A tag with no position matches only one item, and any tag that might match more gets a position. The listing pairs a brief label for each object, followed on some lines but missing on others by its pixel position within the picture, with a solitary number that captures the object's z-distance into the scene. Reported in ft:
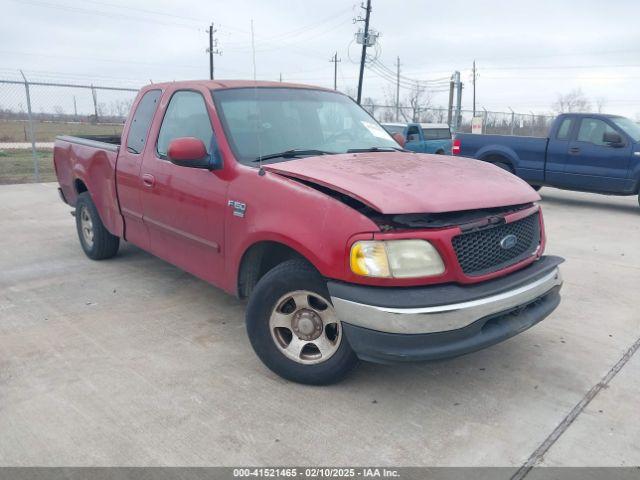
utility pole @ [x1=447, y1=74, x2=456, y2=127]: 91.56
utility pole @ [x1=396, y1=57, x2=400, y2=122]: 168.72
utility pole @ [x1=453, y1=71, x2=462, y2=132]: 84.43
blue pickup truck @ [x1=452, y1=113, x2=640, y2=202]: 31.83
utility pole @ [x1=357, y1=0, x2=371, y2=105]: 96.06
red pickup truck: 9.01
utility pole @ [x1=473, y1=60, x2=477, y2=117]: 187.52
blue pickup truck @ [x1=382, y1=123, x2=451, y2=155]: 49.00
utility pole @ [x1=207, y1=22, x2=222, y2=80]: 115.81
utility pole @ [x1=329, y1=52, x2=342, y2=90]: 167.99
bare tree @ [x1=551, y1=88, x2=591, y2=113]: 141.38
